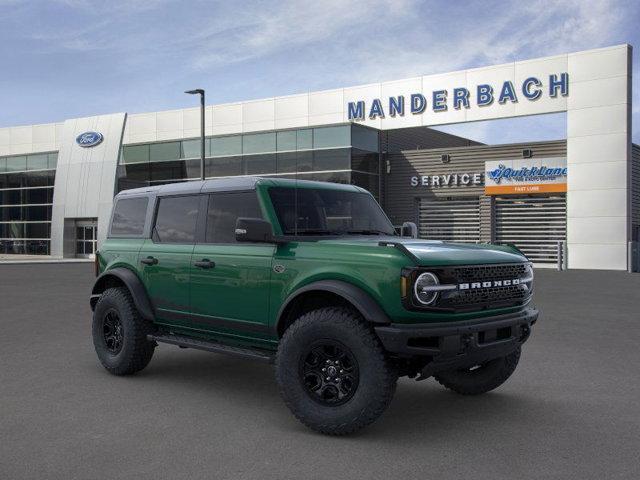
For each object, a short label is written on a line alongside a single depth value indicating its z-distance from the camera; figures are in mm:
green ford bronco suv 4742
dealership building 27344
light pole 26344
